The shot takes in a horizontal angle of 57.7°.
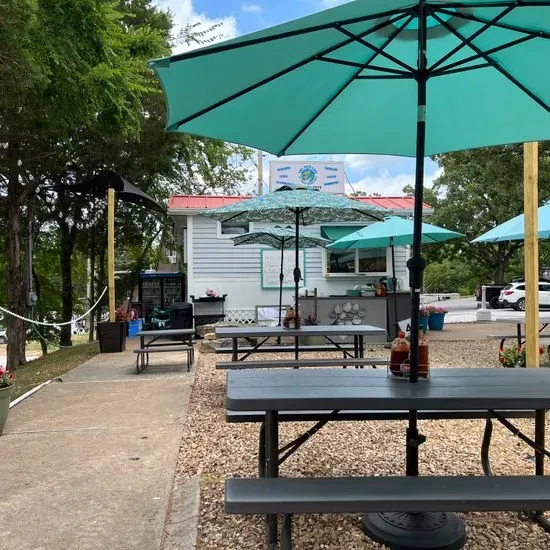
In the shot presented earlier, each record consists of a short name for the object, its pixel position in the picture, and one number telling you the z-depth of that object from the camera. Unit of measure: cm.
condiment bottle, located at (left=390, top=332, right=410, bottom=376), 262
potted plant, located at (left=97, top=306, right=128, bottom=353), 919
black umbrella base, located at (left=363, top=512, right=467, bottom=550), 226
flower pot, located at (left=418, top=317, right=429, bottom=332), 1110
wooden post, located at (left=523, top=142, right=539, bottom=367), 482
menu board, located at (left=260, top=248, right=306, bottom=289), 1211
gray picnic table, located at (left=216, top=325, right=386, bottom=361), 545
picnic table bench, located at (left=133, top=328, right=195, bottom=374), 684
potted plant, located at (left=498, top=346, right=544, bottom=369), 544
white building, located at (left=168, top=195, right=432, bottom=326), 1193
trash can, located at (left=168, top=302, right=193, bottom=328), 1082
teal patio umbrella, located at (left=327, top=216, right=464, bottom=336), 860
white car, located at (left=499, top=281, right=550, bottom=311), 2200
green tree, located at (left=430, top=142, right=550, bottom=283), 2675
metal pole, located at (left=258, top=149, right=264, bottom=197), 1812
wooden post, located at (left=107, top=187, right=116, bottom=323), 938
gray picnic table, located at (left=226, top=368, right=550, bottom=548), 189
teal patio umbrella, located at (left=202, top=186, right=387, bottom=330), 520
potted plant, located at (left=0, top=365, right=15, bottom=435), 401
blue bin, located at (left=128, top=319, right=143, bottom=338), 1176
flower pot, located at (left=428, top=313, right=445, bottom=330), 1238
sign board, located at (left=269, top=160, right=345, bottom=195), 1344
